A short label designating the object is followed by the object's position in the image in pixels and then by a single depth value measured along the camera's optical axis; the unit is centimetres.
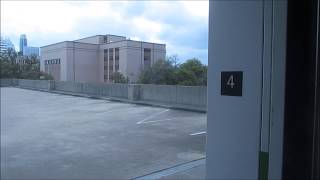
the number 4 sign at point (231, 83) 103
